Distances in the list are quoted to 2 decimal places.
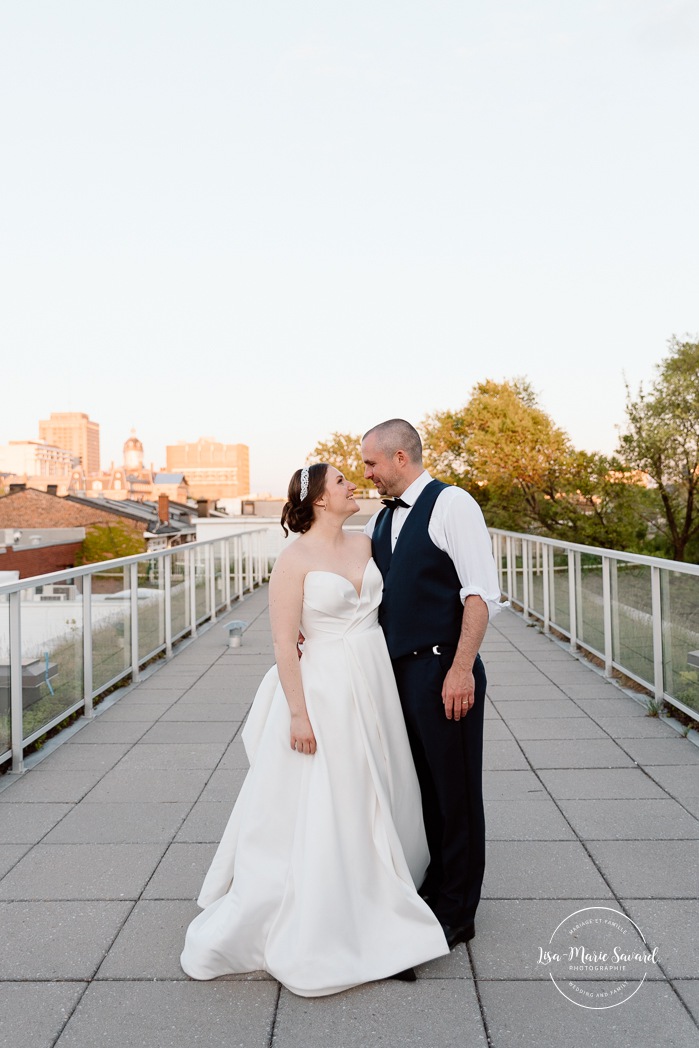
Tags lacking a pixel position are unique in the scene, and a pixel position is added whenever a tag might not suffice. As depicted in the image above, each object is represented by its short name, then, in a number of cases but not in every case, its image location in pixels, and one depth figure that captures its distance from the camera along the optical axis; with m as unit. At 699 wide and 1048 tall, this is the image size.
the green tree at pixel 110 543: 51.72
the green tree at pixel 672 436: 26.69
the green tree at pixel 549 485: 28.48
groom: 2.73
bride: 2.56
